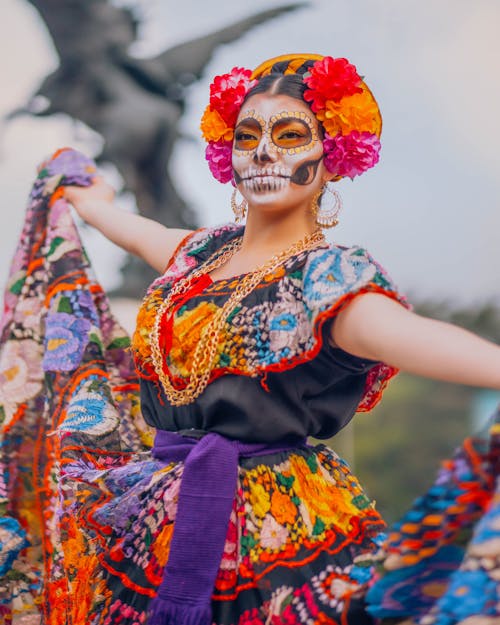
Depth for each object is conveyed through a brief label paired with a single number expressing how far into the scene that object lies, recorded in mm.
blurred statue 5402
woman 1715
